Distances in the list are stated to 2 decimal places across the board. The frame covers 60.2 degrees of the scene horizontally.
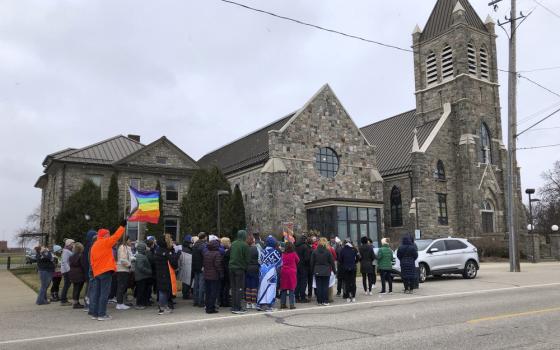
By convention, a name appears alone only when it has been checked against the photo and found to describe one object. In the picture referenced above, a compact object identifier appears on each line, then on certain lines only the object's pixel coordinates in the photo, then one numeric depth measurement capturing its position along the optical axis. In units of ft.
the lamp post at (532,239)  104.07
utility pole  74.84
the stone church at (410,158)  102.06
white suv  57.88
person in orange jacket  33.81
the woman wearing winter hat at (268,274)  37.17
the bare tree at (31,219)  279.96
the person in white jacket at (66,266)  41.86
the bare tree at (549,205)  207.51
